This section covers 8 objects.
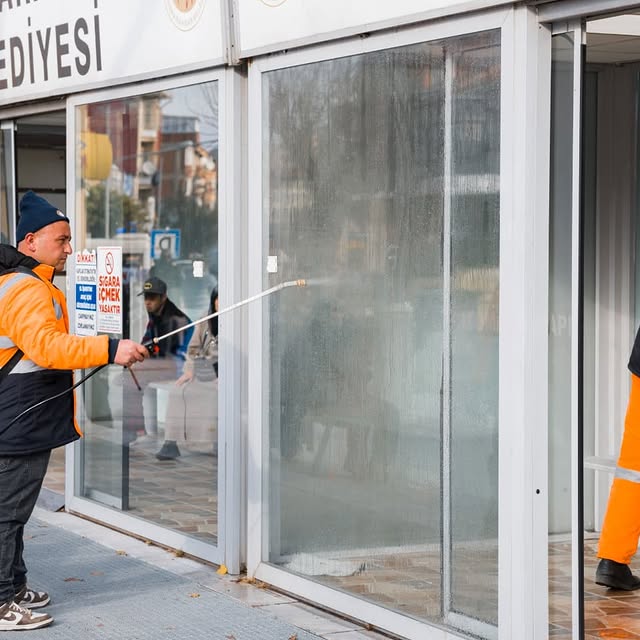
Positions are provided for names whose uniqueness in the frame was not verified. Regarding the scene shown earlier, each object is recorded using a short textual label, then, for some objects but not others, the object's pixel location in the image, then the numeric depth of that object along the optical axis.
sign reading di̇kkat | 8.48
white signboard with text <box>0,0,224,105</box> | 7.16
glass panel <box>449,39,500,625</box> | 5.31
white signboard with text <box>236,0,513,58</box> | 5.45
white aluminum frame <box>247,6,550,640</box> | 5.11
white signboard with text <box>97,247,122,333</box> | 8.30
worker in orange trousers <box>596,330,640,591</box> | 6.25
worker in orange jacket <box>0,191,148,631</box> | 5.67
